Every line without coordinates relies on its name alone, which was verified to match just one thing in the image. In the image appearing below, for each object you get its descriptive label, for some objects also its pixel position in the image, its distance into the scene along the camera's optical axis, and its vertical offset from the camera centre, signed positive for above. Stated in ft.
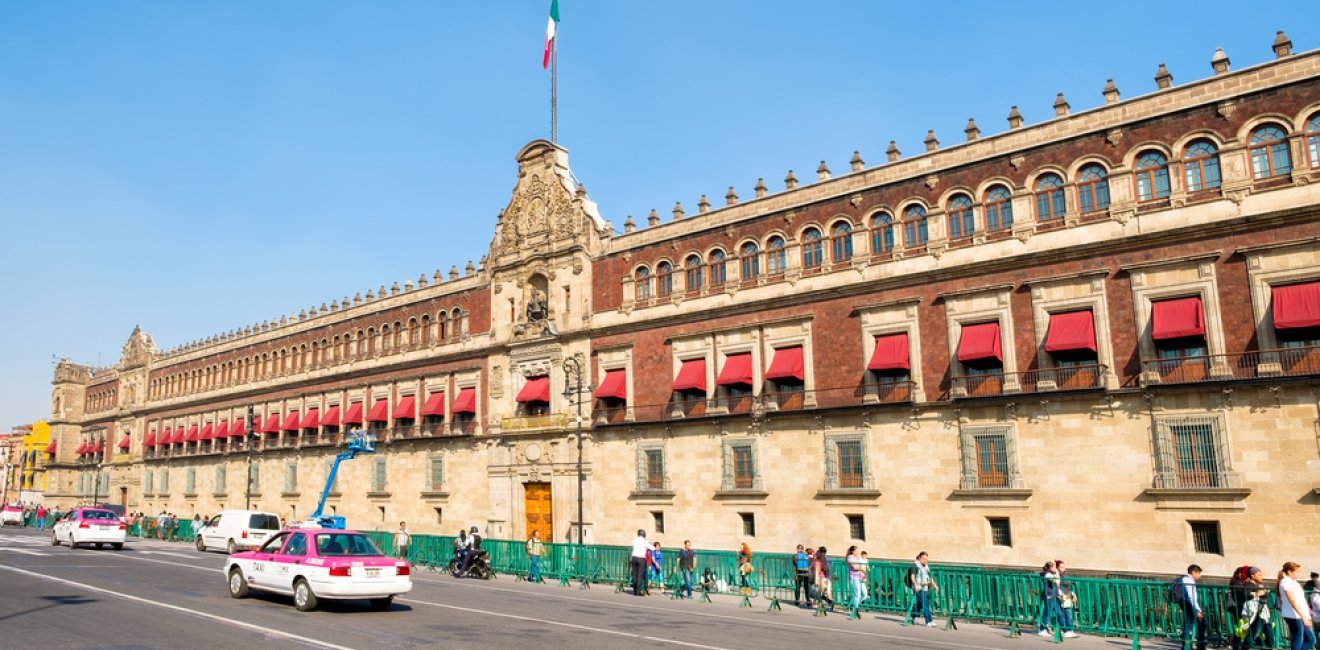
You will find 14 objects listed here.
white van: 113.19 -5.45
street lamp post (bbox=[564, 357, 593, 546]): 122.42 +13.71
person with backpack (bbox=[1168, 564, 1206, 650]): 54.90 -9.10
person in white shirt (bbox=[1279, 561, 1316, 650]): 49.34 -8.56
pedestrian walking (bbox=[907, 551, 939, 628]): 66.08 -8.66
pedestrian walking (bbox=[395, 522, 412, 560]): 110.83 -7.34
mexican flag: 140.36 +69.44
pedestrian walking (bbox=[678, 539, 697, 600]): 82.33 -8.30
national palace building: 75.82 +12.10
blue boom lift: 112.27 +4.55
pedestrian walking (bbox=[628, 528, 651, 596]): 83.20 -8.15
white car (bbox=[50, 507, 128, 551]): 119.34 -4.96
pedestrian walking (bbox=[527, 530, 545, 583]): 95.76 -8.42
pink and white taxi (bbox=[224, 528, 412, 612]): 54.80 -5.30
